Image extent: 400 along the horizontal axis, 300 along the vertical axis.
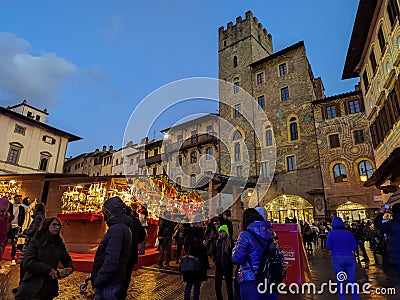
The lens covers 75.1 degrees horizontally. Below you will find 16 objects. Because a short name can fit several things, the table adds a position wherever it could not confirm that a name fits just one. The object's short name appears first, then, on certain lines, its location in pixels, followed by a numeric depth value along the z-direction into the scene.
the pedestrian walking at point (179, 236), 9.07
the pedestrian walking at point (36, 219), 2.92
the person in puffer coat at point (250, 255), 2.80
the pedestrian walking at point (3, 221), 4.00
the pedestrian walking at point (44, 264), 2.62
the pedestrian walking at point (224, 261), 4.36
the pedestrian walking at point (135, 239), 4.28
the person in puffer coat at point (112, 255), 2.54
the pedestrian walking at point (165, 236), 8.47
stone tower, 23.67
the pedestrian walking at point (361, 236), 9.73
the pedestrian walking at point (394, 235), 3.98
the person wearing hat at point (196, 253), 4.20
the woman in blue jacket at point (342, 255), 4.29
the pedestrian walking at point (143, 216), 9.26
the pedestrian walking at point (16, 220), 7.84
